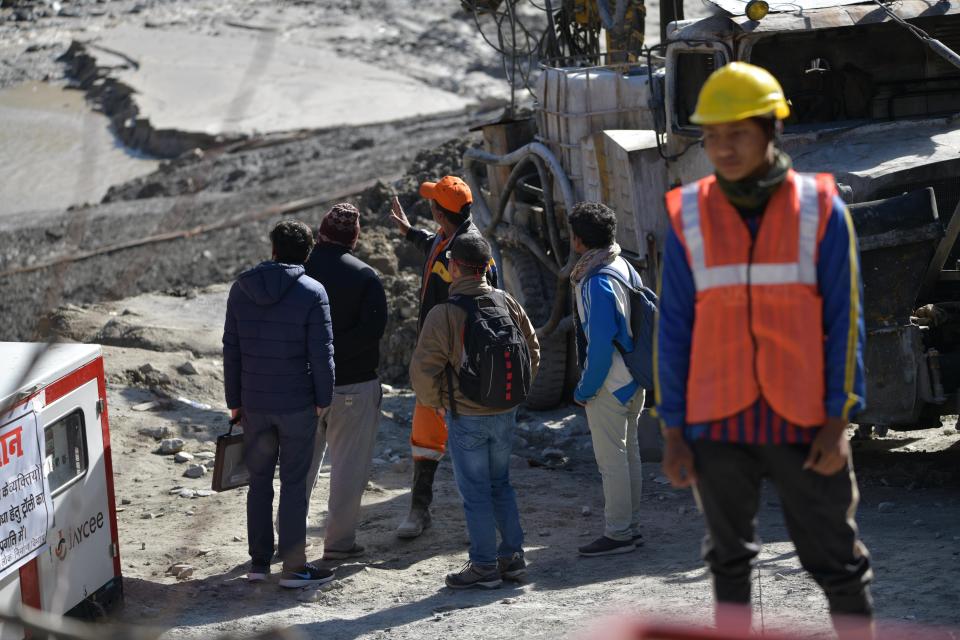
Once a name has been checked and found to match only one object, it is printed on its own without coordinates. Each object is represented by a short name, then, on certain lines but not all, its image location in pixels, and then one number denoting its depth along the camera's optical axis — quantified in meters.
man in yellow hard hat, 6.17
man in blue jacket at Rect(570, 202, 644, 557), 11.00
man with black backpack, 10.44
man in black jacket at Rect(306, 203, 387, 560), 11.69
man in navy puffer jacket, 10.74
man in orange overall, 11.98
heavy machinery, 11.76
